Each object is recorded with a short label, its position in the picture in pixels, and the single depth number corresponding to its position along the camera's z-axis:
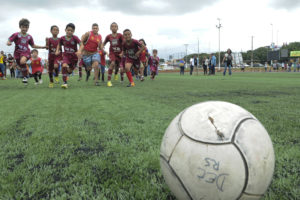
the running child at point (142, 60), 12.93
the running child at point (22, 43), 8.32
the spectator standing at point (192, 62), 23.97
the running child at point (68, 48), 8.37
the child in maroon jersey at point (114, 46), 9.40
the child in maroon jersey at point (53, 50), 8.92
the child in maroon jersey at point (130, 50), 9.09
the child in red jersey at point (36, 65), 11.25
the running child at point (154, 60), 14.49
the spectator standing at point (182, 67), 25.49
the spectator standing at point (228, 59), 18.33
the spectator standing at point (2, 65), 17.41
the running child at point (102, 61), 12.47
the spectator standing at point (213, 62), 20.84
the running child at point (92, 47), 9.01
